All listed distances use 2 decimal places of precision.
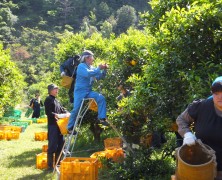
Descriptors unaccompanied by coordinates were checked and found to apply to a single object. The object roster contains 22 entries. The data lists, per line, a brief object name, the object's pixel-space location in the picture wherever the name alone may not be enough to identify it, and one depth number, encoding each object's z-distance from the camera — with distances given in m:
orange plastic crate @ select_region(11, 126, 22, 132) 13.60
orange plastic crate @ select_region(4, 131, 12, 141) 12.48
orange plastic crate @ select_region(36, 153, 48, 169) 8.08
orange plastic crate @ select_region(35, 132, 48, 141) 12.65
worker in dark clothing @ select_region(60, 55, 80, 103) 8.32
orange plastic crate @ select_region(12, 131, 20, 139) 12.62
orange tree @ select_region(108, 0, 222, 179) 4.56
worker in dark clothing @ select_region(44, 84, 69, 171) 7.73
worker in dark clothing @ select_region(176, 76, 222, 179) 3.27
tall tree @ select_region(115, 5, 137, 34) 77.88
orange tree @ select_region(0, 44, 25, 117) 11.63
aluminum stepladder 6.29
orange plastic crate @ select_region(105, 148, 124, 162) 7.62
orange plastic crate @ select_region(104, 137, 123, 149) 9.17
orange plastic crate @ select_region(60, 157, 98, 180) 5.75
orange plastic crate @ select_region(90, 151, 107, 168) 7.41
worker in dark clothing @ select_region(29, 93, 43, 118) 20.00
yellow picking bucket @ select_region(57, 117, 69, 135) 7.01
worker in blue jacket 6.21
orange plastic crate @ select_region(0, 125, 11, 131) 13.32
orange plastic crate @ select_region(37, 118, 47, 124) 19.61
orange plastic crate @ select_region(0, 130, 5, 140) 12.45
